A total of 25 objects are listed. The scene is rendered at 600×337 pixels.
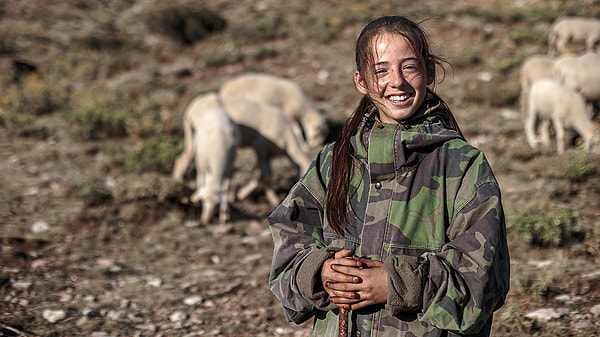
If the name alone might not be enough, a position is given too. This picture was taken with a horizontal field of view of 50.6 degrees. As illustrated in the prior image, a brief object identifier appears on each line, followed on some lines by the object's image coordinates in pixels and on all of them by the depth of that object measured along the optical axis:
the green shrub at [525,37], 14.78
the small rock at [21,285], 4.80
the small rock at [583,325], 3.69
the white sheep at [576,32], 13.70
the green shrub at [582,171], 6.49
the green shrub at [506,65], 12.60
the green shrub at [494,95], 11.03
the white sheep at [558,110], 8.51
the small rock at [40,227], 6.30
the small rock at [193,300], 4.76
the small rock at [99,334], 4.13
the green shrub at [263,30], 18.07
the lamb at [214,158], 6.98
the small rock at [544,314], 3.89
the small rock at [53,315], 4.30
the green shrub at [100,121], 10.29
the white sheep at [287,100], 10.03
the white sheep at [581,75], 9.56
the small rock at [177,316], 4.46
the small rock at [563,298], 4.10
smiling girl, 1.56
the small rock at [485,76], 12.39
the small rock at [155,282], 5.14
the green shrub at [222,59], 15.48
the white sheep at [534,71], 10.59
